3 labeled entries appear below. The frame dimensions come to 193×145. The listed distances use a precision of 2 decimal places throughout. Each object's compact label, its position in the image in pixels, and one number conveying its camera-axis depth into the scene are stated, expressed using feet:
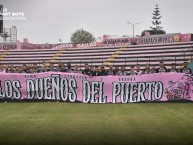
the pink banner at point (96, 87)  50.29
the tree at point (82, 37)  304.22
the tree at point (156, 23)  262.88
